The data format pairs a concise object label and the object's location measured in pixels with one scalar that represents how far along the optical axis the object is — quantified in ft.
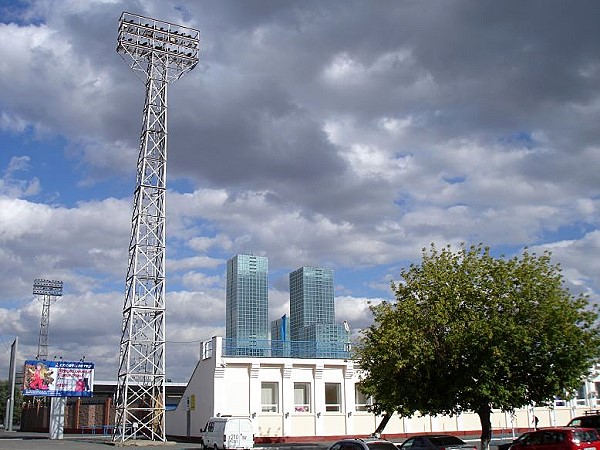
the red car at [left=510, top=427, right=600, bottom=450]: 75.00
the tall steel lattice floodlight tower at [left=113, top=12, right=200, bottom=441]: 148.97
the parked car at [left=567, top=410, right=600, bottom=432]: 92.07
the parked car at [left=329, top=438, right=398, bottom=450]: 65.00
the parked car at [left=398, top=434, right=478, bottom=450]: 78.43
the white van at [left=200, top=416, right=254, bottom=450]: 112.37
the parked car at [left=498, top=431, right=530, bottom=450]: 91.12
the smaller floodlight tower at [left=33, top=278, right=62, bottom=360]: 329.11
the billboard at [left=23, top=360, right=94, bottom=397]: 177.37
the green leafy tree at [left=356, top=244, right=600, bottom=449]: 86.89
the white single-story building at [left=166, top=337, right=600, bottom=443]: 147.43
